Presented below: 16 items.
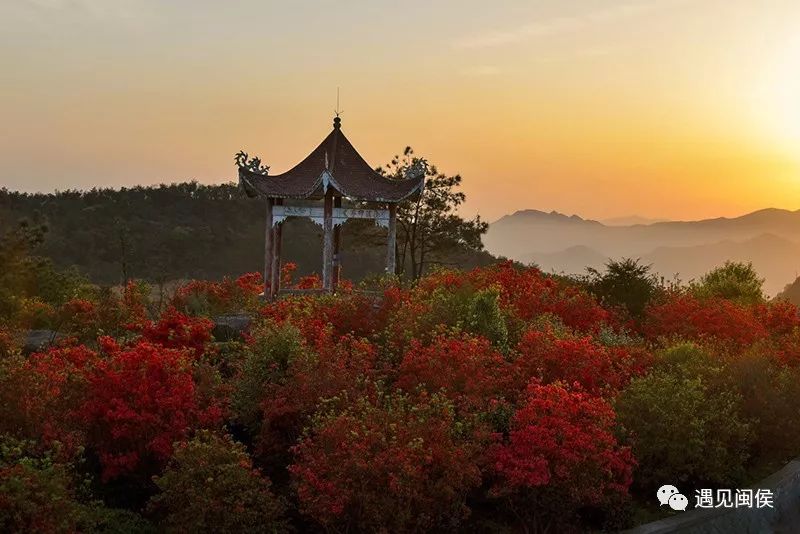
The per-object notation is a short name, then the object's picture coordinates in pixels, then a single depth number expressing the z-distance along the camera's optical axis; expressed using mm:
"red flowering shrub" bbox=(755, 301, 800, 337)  21188
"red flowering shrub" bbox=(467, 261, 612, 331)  18578
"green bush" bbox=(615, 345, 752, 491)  12398
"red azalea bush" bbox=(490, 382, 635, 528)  10516
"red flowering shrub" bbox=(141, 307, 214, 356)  14188
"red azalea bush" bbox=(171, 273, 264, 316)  22125
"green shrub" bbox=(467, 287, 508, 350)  15305
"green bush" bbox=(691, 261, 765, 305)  24656
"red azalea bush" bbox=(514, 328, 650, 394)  13484
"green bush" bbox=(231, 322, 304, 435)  12398
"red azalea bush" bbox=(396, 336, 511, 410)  12320
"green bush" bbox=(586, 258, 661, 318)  22375
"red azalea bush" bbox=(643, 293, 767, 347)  19109
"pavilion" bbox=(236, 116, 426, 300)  21781
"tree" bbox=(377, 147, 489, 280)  34125
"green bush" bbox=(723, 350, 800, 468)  14320
